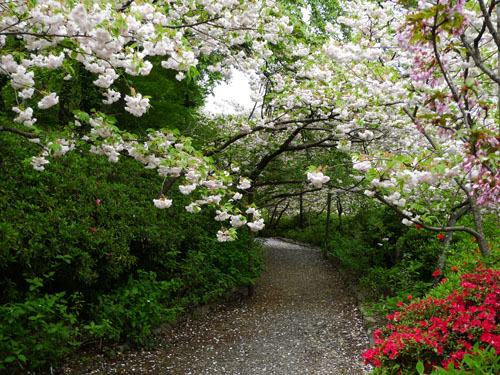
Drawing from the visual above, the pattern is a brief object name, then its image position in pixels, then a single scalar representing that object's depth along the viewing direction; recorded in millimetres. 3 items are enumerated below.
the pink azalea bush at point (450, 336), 2973
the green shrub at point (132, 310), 4293
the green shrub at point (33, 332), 3189
